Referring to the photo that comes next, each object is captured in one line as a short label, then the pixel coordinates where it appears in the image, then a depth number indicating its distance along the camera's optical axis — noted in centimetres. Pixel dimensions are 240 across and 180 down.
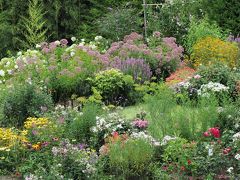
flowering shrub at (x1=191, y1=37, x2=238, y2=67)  1224
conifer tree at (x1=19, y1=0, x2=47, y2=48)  1530
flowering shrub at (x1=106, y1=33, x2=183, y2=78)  1244
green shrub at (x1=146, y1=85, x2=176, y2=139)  791
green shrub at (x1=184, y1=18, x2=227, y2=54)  1352
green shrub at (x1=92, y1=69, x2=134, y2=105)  1091
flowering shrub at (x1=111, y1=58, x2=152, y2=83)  1170
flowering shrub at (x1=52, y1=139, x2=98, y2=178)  692
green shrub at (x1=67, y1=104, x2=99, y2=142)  825
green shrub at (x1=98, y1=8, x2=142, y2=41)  1529
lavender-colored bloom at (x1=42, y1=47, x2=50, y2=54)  1274
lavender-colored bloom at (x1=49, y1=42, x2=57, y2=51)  1283
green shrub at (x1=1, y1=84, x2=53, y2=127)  934
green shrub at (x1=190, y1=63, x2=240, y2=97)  1025
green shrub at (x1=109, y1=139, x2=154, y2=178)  695
